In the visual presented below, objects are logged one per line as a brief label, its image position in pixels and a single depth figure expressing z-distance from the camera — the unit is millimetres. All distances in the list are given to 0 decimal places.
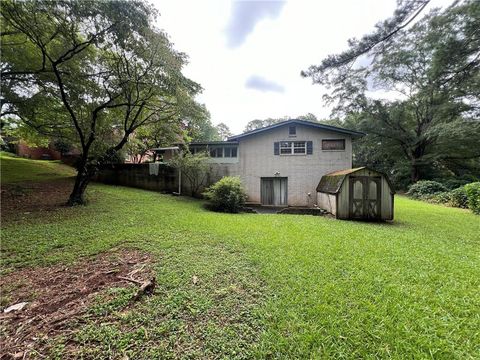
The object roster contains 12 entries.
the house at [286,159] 11641
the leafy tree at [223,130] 33956
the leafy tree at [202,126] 9970
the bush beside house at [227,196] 9961
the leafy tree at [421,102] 5211
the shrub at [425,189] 16234
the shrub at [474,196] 9921
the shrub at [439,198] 14030
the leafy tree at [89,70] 6137
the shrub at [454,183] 16547
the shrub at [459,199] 12180
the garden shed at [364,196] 8188
